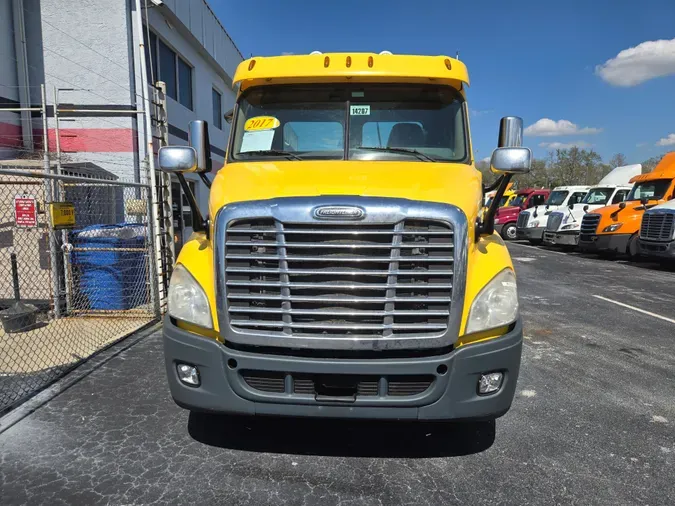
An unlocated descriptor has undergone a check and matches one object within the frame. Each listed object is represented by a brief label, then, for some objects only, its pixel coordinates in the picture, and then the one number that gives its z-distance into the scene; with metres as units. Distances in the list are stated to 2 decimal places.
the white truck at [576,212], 17.03
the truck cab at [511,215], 22.81
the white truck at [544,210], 19.30
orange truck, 13.63
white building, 8.57
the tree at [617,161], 61.25
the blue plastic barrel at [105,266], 6.58
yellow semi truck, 2.66
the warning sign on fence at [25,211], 5.96
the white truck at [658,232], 11.73
